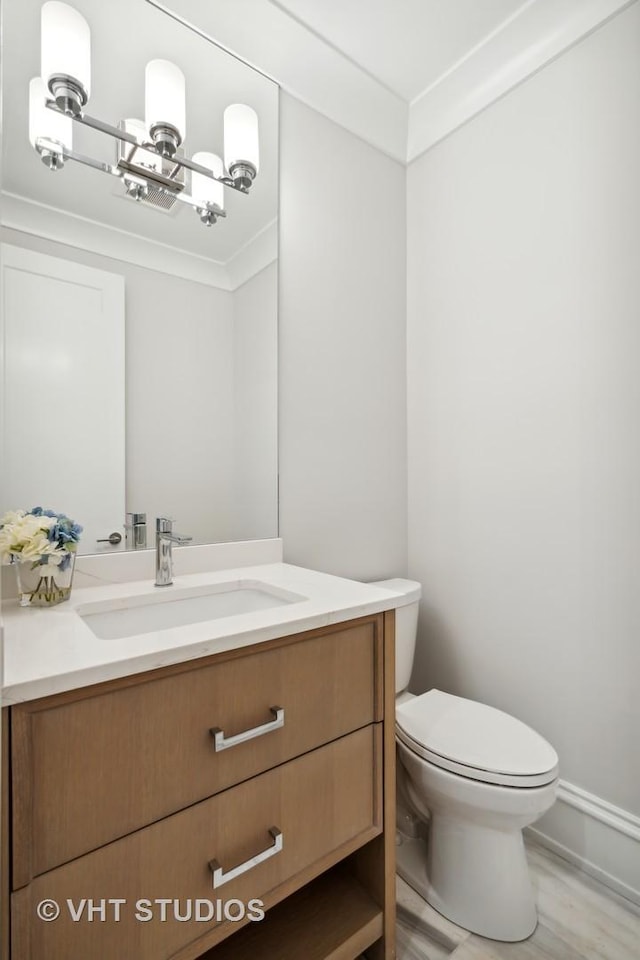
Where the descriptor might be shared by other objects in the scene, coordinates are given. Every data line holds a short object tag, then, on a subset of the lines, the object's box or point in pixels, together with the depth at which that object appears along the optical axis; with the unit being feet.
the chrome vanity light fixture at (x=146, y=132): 3.78
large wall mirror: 3.75
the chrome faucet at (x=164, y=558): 3.98
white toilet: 3.73
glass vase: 3.30
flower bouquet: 3.18
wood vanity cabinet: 2.22
